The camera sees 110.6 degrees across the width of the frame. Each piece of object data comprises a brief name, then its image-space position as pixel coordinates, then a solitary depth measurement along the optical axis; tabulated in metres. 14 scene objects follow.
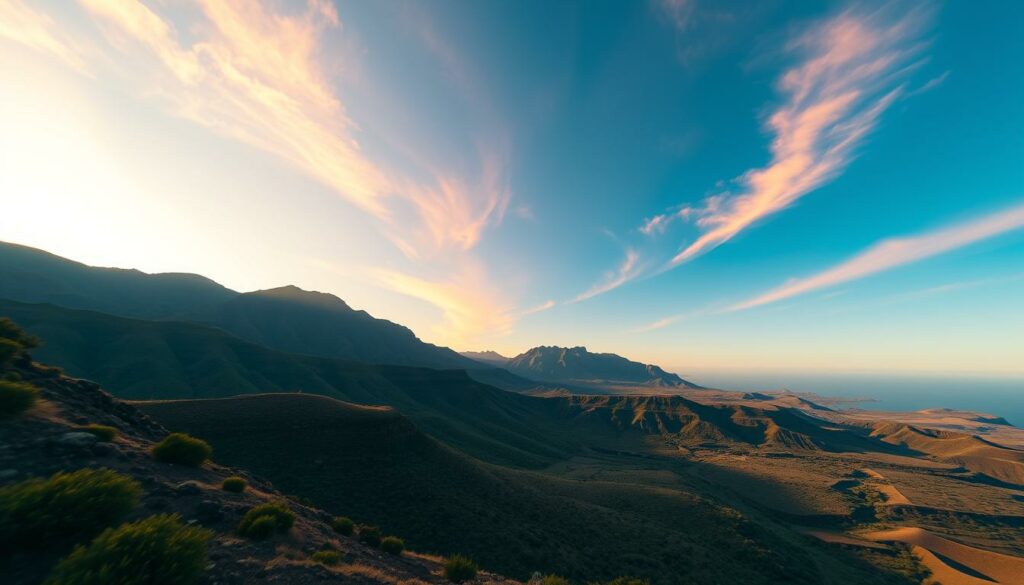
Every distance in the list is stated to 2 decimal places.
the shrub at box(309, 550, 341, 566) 12.89
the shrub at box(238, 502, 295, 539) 12.52
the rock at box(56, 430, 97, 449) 12.06
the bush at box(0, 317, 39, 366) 15.48
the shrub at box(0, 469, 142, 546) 8.02
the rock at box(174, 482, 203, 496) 12.96
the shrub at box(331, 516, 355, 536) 17.72
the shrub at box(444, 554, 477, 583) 15.34
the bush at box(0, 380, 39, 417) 12.22
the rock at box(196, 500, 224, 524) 12.34
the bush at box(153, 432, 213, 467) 15.25
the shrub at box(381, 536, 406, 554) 17.33
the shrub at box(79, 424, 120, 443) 13.79
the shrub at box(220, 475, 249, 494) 15.57
